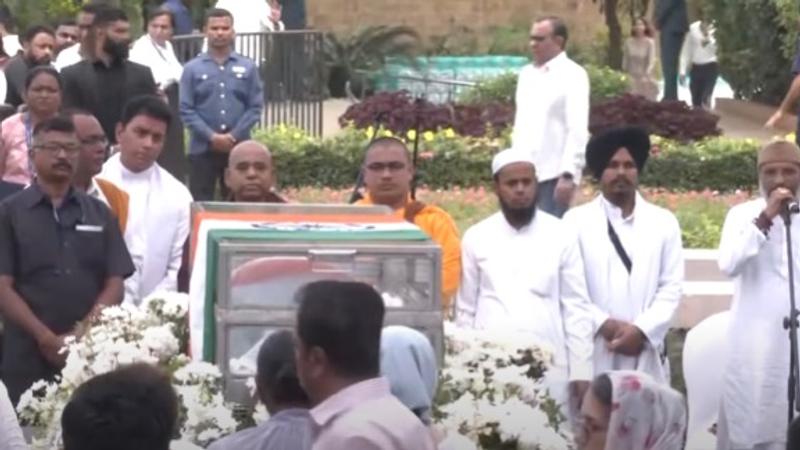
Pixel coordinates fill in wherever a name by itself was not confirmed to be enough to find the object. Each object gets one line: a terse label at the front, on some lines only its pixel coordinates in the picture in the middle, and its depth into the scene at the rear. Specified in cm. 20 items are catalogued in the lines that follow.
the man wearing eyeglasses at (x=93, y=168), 940
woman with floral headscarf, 650
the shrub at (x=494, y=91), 2378
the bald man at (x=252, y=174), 932
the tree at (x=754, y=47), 2695
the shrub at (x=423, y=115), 2020
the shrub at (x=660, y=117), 2075
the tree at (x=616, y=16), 2694
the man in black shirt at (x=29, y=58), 1438
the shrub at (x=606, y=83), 2403
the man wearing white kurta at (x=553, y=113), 1291
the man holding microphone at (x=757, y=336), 934
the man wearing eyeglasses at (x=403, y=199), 902
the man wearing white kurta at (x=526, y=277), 907
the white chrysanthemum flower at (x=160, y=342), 795
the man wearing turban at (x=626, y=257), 930
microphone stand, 916
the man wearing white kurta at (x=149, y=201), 974
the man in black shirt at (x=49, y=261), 869
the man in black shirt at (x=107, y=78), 1250
